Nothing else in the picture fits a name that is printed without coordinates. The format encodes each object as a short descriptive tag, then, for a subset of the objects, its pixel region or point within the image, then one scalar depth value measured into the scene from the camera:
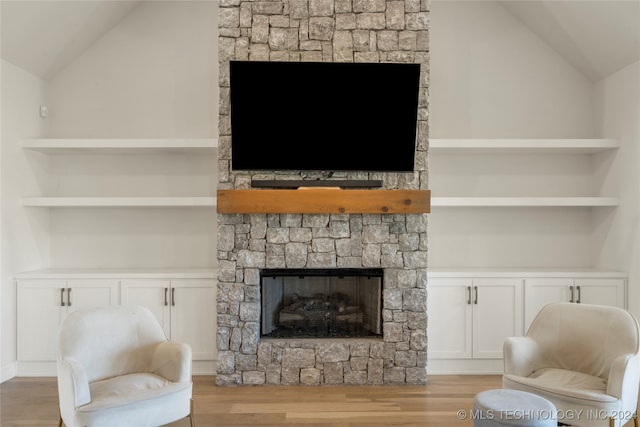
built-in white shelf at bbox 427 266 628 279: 4.13
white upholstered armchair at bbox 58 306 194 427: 2.44
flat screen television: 3.76
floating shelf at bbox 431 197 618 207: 4.21
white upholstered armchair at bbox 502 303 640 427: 2.53
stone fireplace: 3.92
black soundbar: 3.85
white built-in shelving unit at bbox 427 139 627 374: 4.14
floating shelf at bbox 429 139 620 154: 4.23
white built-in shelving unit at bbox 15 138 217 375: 4.54
